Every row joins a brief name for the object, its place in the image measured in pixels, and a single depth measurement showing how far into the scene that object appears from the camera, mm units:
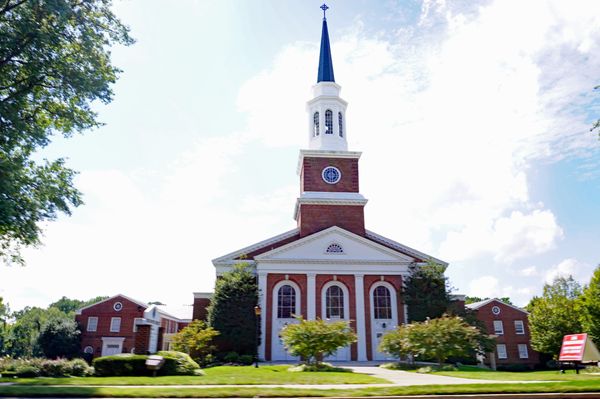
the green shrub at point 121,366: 15344
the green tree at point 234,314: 28422
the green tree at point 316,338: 20969
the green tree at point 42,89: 15852
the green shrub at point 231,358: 26980
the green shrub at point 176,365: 15938
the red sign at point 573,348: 18719
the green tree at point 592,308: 31109
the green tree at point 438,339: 21000
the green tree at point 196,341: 26766
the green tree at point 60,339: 44000
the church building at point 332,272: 30141
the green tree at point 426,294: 29953
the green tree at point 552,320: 39469
